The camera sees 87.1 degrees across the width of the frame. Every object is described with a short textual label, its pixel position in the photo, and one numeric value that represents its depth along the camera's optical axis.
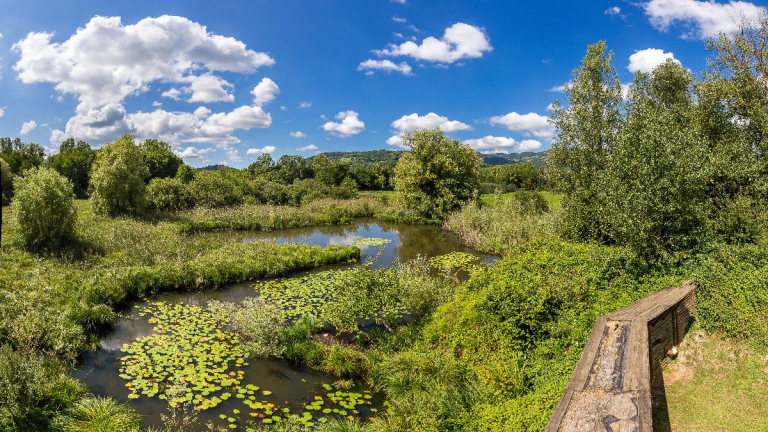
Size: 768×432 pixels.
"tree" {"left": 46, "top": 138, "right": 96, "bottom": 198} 47.34
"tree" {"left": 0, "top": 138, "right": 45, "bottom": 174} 51.97
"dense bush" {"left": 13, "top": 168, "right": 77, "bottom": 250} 16.73
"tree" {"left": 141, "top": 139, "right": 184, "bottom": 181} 54.12
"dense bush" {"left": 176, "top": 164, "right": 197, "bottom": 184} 49.67
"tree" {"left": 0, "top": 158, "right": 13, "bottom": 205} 36.64
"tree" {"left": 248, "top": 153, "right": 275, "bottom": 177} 85.59
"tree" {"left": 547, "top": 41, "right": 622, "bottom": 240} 18.31
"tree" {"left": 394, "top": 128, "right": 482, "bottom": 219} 35.81
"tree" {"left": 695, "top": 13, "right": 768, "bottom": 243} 13.27
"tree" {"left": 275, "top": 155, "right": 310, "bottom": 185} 72.81
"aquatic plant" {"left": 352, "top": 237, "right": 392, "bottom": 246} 27.92
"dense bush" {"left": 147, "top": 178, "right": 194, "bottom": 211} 34.31
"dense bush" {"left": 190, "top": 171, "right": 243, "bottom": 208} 37.25
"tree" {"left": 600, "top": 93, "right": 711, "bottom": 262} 12.49
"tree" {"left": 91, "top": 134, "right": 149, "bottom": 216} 28.45
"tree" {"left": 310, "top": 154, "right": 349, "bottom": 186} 65.69
